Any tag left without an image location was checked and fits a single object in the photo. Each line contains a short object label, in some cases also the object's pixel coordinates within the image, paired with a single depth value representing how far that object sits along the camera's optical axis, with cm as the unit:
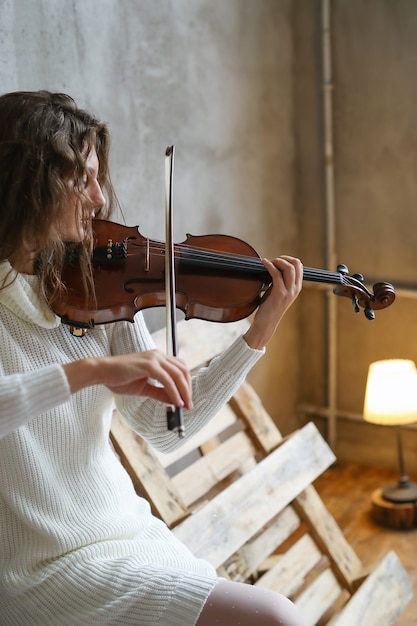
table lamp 316
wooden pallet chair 226
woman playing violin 146
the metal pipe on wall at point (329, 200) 335
